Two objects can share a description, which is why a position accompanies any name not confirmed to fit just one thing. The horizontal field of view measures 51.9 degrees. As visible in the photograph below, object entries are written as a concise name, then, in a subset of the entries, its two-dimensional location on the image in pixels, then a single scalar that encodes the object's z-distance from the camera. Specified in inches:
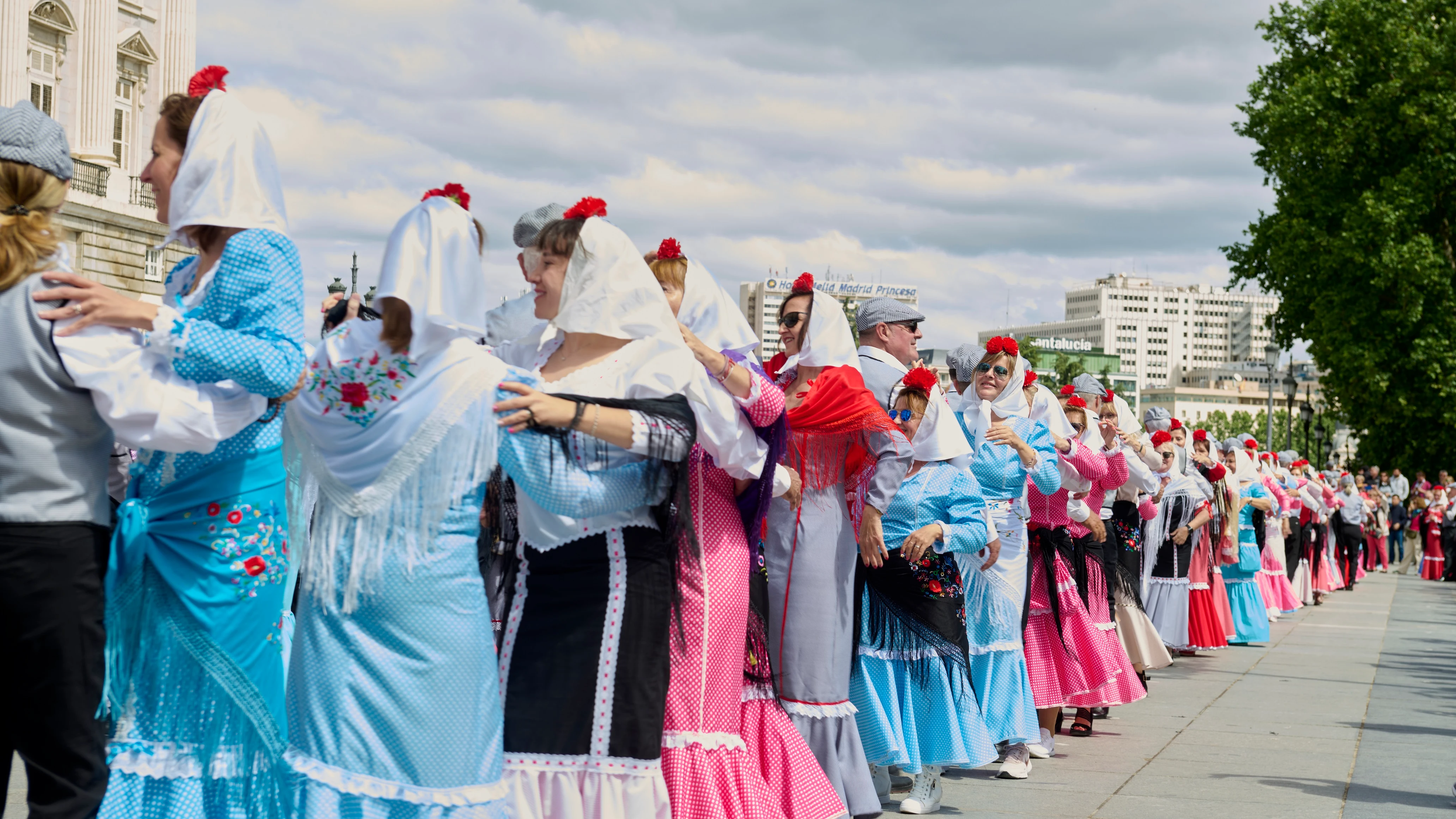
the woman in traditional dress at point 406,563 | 142.5
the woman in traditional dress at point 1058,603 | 335.6
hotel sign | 6643.7
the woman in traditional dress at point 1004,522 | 299.9
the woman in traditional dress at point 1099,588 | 350.6
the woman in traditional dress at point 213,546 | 144.3
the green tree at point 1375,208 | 1261.1
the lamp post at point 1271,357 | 1517.0
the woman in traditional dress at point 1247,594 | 616.7
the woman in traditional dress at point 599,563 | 160.1
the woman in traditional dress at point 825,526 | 232.4
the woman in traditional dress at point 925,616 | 264.8
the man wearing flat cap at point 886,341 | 277.6
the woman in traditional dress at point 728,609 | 187.0
